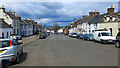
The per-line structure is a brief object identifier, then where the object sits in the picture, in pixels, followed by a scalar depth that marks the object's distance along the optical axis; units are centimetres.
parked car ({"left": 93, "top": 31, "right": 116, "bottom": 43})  1308
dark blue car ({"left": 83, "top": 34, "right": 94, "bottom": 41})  1806
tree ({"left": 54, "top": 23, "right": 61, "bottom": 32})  10800
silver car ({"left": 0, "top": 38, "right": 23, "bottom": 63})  474
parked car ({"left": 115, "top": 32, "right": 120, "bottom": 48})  990
